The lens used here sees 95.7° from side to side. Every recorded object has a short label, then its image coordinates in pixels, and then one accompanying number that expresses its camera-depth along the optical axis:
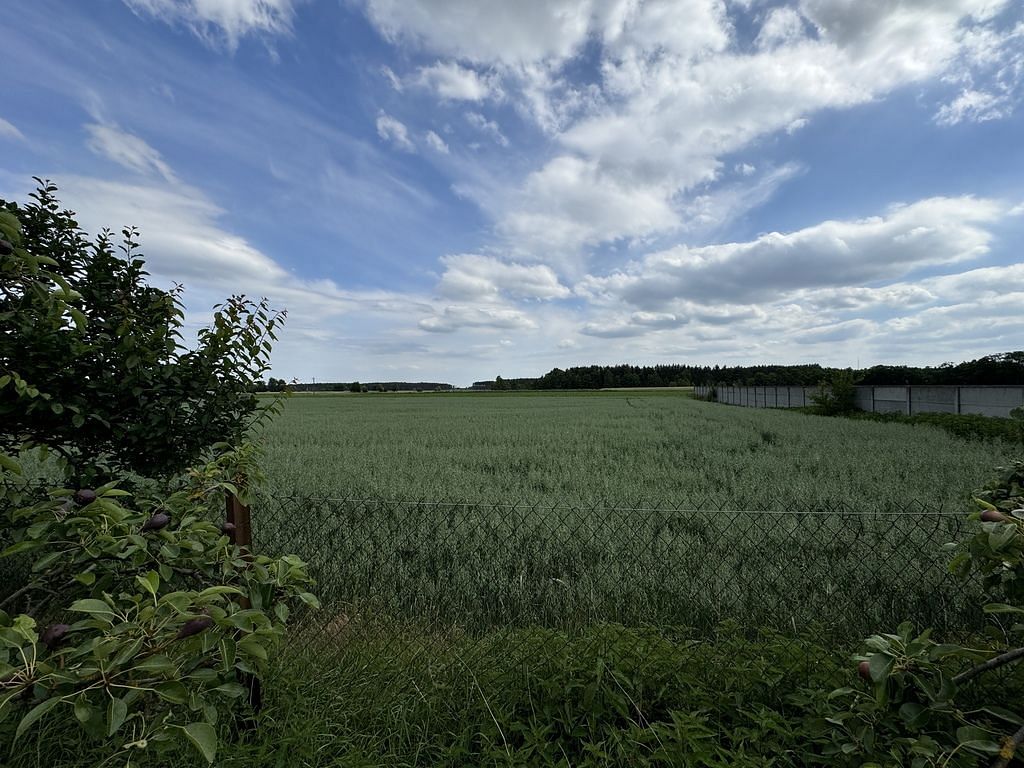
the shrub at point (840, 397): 25.41
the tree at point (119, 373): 2.47
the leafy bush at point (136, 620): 0.93
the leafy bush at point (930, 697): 1.42
